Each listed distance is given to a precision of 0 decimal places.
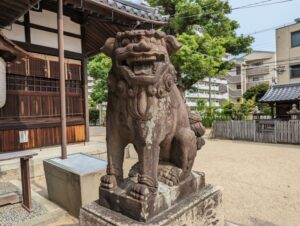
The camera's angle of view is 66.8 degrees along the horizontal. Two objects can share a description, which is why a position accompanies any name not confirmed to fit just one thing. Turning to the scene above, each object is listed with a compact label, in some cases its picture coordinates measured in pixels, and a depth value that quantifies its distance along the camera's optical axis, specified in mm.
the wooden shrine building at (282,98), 12004
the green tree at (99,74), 17297
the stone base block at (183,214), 1472
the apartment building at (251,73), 34375
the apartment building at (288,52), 19562
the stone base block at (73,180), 2988
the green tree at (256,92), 23519
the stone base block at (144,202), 1434
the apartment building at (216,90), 48356
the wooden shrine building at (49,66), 5414
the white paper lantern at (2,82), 3469
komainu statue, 1411
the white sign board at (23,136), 5648
